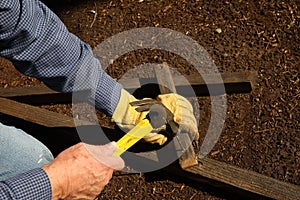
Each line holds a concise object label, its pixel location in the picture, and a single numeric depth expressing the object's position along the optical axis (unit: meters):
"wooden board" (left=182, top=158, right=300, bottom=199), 2.08
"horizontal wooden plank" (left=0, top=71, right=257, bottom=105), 2.39
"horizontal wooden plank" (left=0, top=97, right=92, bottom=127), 2.38
